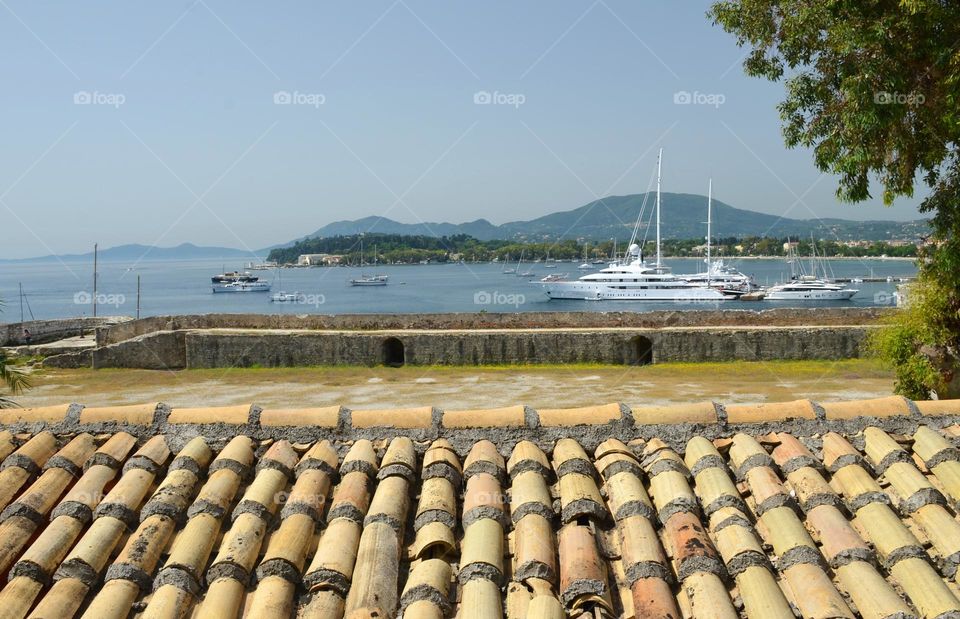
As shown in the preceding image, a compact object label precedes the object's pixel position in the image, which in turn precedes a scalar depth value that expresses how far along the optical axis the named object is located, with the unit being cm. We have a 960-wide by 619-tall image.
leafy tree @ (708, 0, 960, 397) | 970
